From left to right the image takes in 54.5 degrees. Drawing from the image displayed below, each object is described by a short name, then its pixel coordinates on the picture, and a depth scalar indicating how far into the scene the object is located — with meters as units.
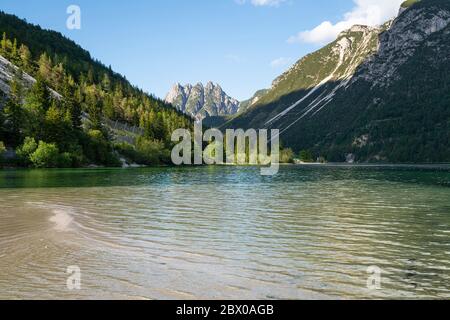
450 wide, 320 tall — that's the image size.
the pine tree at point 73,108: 153.12
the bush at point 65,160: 118.81
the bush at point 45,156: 112.25
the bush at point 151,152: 165.62
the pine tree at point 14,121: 121.31
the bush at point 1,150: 104.63
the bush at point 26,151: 112.00
